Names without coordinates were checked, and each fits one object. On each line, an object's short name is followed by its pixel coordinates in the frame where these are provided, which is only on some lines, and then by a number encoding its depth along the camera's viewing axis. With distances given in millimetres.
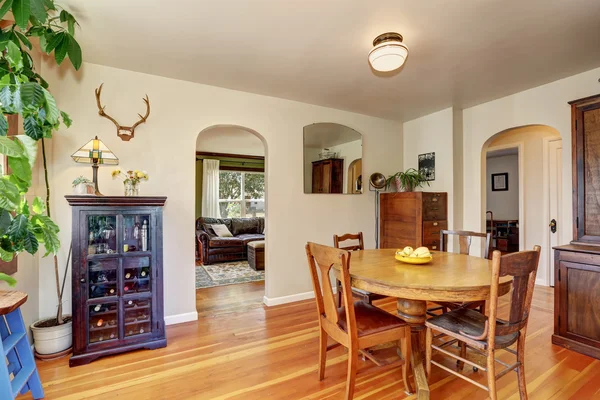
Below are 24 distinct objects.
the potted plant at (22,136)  1140
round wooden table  1641
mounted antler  2770
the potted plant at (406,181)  4273
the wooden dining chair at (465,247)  2432
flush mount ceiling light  2133
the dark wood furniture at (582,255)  2334
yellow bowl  2158
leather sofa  5949
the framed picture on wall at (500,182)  7125
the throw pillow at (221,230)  6282
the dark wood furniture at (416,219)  3824
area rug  4598
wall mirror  3918
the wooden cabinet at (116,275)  2295
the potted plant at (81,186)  2422
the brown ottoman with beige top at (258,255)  5395
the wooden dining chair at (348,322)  1728
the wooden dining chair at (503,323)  1532
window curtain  7312
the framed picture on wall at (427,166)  4305
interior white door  4066
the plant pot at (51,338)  2307
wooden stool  1675
